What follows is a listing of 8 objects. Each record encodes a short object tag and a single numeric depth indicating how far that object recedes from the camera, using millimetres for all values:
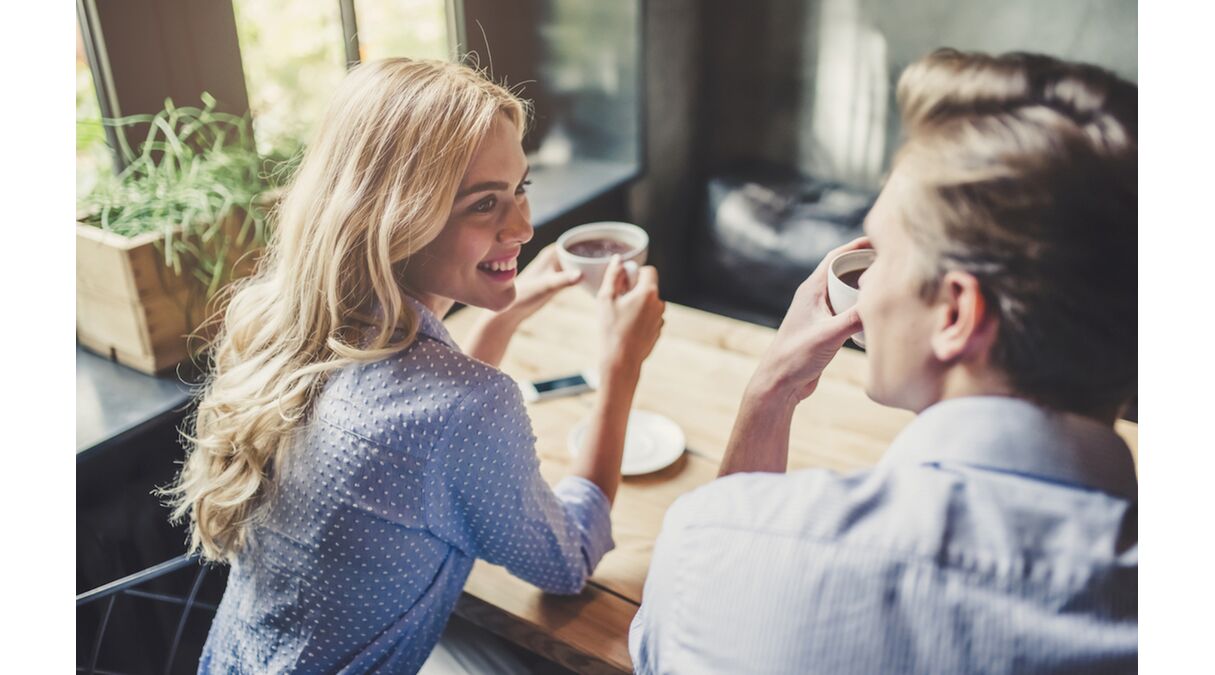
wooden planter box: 1242
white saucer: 1130
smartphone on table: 1313
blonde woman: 753
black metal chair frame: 937
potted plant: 1261
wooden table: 933
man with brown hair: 432
